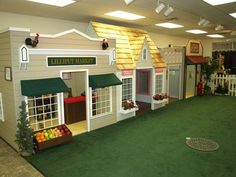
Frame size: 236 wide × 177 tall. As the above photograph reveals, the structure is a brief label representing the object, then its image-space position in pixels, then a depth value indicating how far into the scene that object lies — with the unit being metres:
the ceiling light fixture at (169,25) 8.14
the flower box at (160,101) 8.33
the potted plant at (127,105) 6.93
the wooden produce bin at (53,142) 4.62
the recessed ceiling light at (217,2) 5.09
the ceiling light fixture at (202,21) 6.60
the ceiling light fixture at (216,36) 12.24
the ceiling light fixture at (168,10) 5.03
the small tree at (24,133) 4.43
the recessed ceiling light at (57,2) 4.93
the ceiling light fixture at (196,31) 9.87
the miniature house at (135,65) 6.93
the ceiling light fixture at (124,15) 6.21
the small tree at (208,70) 11.34
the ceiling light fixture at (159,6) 4.79
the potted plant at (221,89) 11.32
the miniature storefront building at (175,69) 9.55
